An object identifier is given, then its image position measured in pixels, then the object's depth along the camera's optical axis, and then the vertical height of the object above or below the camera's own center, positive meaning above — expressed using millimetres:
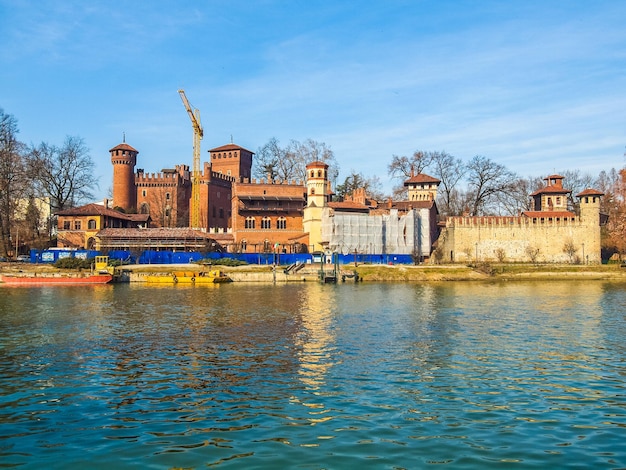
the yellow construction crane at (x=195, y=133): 87750 +20132
